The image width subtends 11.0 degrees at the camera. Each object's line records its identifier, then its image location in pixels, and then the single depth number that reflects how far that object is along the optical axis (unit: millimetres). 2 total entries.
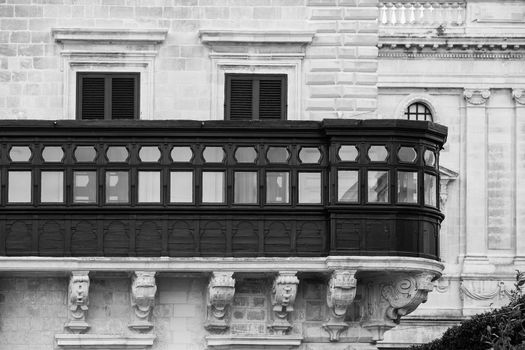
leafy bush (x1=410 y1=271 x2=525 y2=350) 53438
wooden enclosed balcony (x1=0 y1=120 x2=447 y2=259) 58656
